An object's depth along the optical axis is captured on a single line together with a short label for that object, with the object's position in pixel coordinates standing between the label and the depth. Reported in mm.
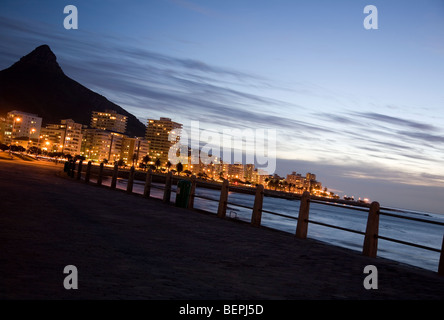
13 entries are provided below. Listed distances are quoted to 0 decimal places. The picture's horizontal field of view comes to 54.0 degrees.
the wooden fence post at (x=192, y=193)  18598
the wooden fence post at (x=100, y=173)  27569
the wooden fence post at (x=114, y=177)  26797
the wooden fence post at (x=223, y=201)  16281
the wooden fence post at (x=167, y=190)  20370
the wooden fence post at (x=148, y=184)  22453
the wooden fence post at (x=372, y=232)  10547
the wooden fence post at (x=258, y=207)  14531
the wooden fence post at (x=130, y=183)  24562
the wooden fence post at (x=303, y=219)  12617
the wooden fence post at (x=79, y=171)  32844
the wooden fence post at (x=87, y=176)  30347
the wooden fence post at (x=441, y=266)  9008
